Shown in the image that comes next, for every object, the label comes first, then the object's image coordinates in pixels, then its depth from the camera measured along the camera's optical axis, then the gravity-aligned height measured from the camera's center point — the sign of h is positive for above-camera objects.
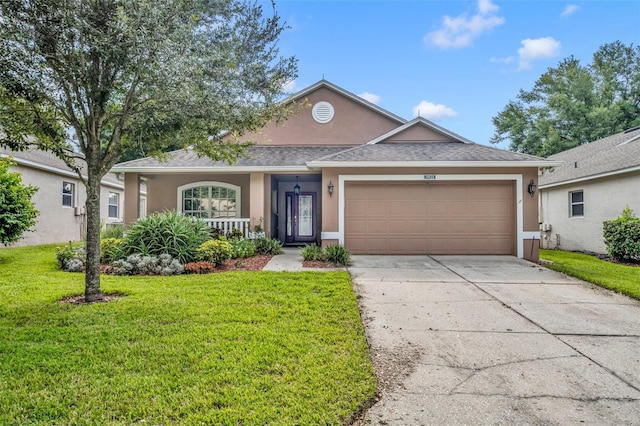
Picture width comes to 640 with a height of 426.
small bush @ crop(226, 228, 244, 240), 10.80 -0.49
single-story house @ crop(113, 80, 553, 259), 9.75 +0.83
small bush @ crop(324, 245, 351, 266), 8.59 -0.96
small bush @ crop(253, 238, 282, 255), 10.33 -0.85
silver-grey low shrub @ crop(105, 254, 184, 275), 7.55 -1.06
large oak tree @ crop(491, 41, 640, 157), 23.55 +8.31
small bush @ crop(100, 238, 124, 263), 8.48 -0.77
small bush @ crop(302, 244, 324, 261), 8.96 -0.94
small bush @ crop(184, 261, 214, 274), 7.69 -1.11
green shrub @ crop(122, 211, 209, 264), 8.34 -0.49
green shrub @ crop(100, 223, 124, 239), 10.39 -0.42
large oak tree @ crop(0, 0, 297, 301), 4.58 +2.10
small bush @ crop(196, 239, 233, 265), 8.25 -0.81
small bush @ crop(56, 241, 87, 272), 7.88 -0.93
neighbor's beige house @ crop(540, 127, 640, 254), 10.77 +0.90
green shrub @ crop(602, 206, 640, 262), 9.34 -0.56
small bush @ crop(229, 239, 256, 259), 9.40 -0.84
